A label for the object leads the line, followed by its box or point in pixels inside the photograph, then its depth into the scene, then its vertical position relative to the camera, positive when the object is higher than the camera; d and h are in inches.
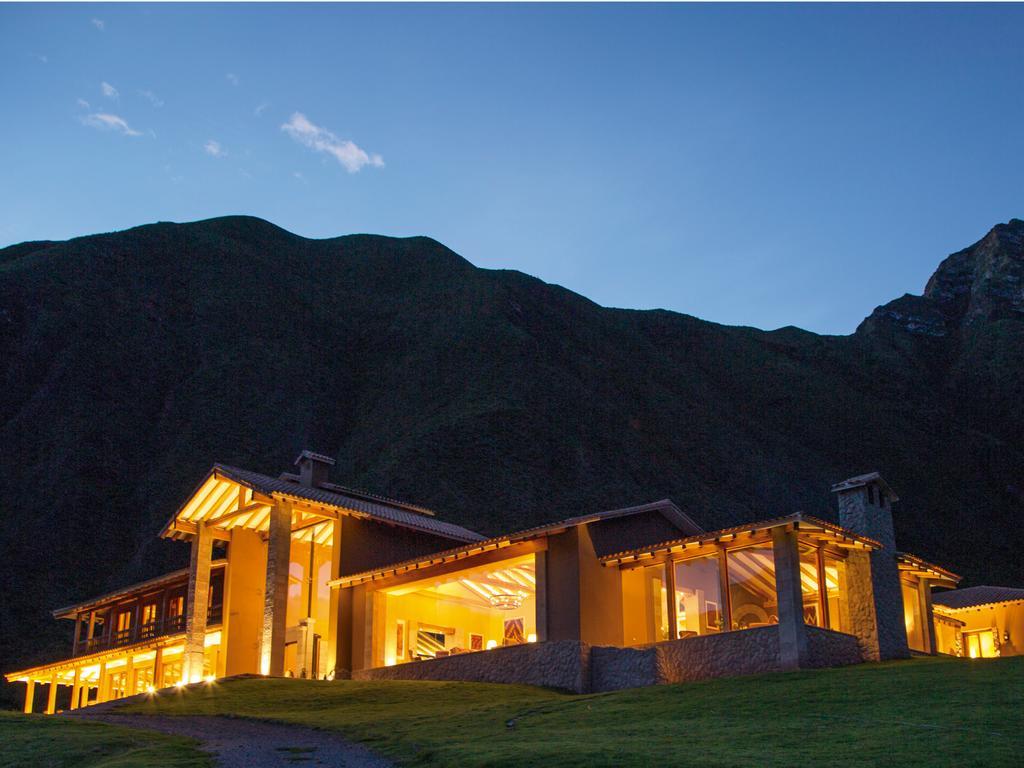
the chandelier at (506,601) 1236.5 +88.0
